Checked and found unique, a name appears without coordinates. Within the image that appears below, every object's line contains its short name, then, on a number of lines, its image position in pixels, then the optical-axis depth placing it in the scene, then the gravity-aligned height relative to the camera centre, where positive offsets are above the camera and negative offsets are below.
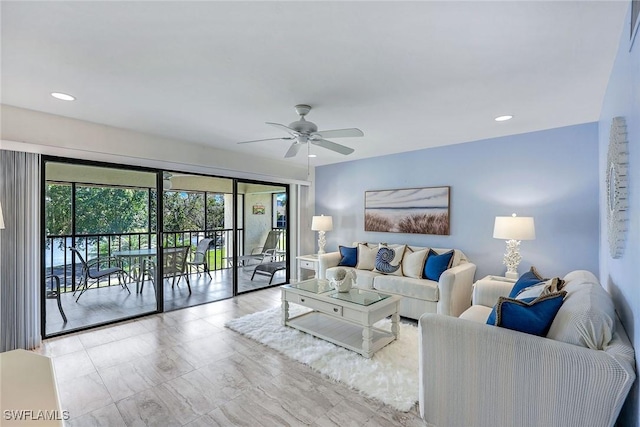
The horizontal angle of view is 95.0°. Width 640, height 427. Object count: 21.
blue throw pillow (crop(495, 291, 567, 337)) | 1.65 -0.58
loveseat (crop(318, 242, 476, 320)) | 3.39 -0.87
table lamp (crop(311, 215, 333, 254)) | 5.24 -0.18
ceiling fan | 2.57 +0.73
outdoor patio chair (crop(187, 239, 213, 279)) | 5.16 -0.71
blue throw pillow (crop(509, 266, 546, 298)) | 2.35 -0.57
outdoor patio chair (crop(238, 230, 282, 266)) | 5.65 -0.72
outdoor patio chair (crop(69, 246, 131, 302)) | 3.89 -0.76
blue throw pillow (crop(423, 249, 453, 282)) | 3.73 -0.68
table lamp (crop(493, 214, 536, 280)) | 3.20 -0.24
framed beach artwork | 4.27 +0.04
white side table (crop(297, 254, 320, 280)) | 5.19 -0.94
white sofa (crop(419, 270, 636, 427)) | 1.39 -0.84
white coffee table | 2.79 -1.02
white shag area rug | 2.24 -1.34
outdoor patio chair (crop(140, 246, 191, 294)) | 4.27 -0.77
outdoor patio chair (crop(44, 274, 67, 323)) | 3.46 -0.91
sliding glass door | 3.50 -0.38
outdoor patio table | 4.13 -0.61
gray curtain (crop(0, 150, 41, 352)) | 2.76 -0.36
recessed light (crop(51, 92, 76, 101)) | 2.47 +1.01
